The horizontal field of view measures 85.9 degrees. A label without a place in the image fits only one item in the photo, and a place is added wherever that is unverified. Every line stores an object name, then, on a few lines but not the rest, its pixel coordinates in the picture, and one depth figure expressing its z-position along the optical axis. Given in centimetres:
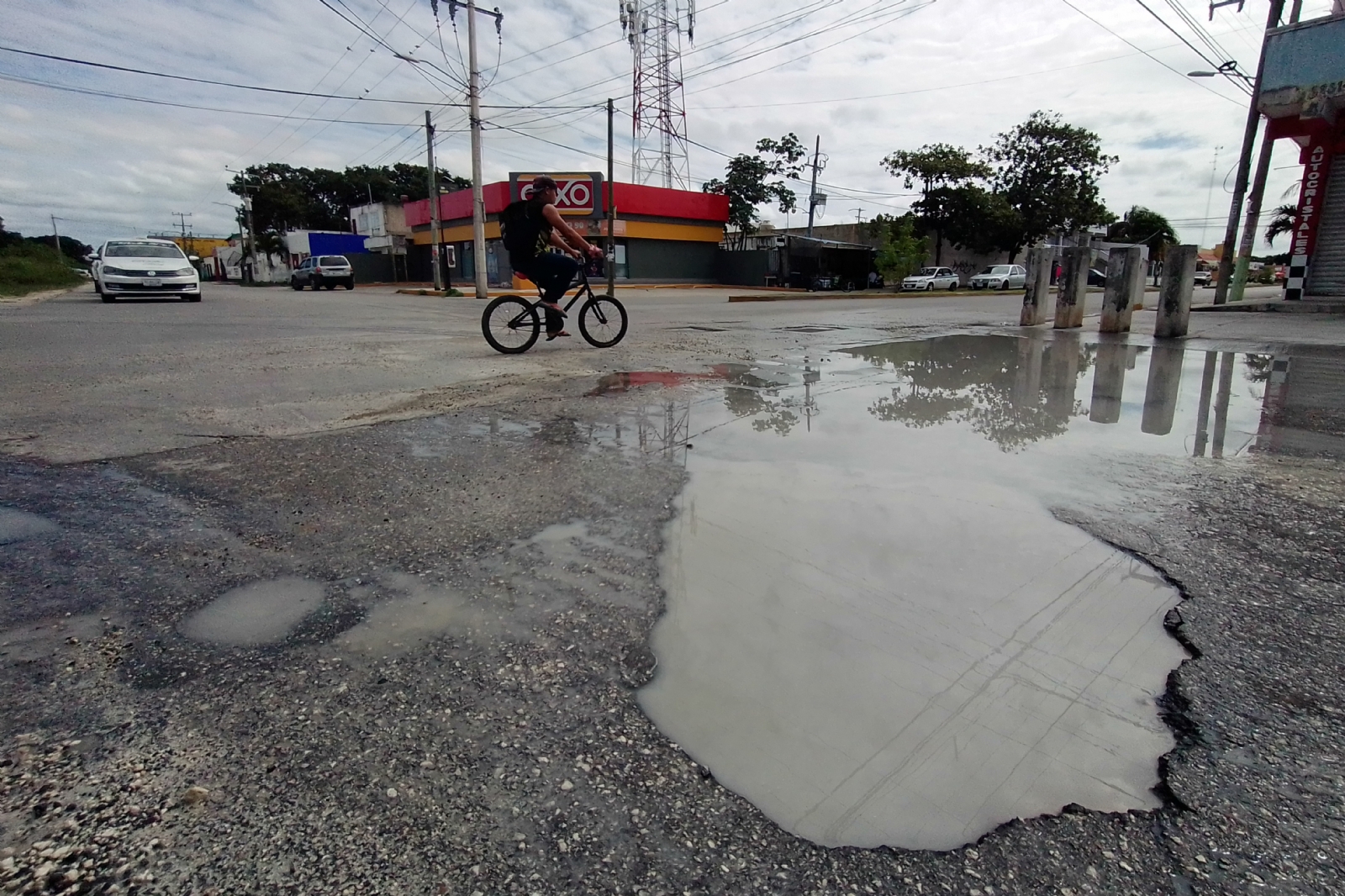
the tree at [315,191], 6462
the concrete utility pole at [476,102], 2143
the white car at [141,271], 1545
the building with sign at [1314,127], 1395
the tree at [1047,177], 4384
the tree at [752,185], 4725
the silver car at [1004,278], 3759
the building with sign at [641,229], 3711
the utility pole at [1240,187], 1630
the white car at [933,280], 3756
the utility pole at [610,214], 1928
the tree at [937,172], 4319
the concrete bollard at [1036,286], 1176
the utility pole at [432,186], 2812
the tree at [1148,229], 6706
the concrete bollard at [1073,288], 1120
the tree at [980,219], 4322
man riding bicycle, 706
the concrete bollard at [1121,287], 991
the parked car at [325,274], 3338
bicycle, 762
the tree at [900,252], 4031
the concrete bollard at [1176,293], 926
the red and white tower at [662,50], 3299
